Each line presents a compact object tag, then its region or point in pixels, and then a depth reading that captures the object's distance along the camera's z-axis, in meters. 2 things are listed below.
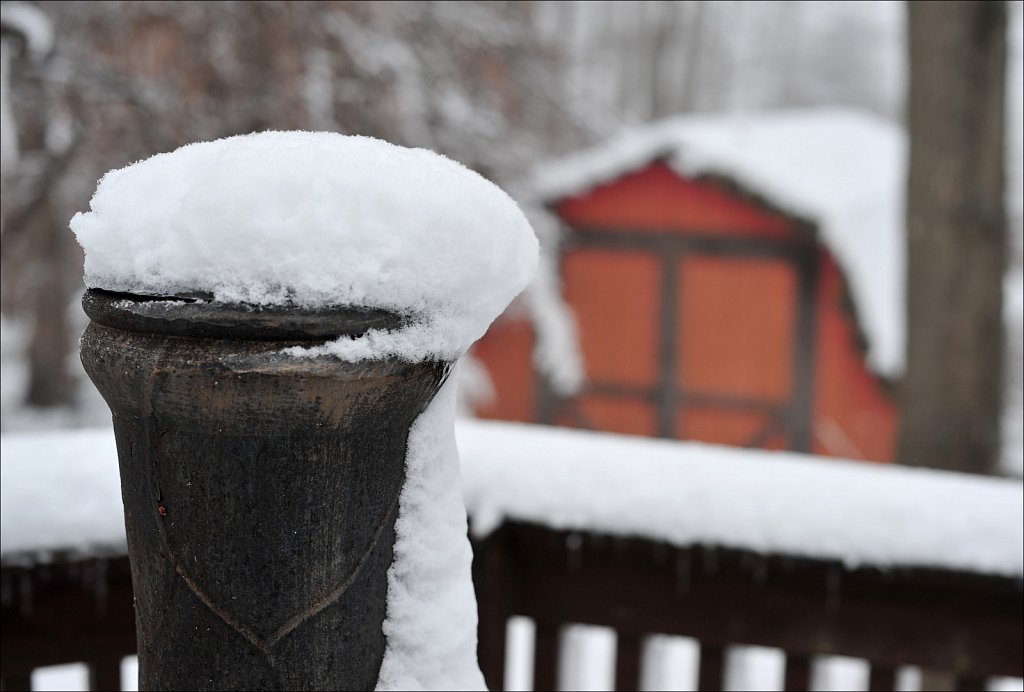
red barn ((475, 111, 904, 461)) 8.01
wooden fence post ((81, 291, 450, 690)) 0.68
